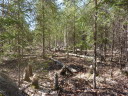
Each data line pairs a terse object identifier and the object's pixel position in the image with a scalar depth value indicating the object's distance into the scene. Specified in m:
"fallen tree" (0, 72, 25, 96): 2.84
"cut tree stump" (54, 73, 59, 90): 6.62
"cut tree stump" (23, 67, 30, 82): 7.67
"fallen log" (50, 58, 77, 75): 9.08
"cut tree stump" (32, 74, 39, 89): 6.68
